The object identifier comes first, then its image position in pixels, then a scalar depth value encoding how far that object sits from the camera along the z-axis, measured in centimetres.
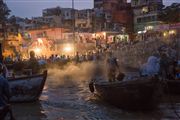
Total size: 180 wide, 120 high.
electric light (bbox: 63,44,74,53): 6838
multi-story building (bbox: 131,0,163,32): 7206
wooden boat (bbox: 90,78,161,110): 1365
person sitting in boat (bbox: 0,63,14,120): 854
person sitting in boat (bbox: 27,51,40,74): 1758
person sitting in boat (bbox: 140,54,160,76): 1467
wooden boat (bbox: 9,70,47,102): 1638
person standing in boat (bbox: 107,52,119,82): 1853
